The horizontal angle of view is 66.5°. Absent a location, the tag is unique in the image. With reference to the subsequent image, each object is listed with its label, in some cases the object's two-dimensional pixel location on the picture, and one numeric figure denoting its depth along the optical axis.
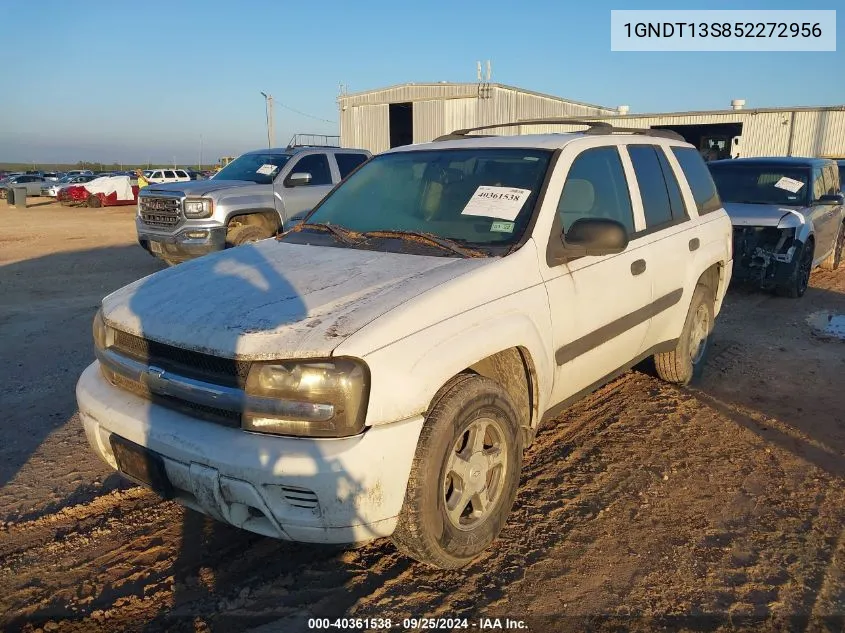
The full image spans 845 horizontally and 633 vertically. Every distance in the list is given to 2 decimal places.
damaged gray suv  8.05
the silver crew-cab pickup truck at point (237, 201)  8.77
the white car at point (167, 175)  33.75
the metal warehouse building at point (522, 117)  27.14
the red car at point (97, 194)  28.55
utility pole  35.91
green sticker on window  3.22
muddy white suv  2.29
